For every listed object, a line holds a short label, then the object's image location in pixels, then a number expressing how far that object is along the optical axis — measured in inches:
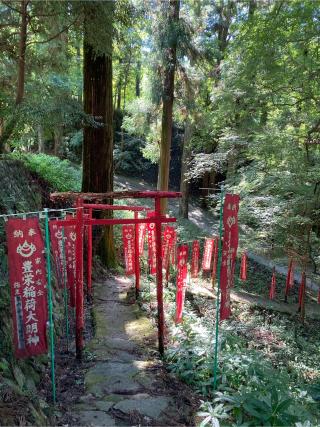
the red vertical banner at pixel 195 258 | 405.7
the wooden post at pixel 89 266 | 275.4
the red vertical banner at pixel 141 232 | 371.9
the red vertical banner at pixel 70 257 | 210.1
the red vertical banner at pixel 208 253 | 406.9
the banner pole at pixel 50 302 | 124.6
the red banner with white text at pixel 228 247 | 157.8
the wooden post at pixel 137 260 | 283.3
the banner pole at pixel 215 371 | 148.8
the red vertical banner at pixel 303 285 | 381.5
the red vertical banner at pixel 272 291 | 442.6
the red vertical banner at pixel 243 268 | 450.7
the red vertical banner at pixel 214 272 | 428.2
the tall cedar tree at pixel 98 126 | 319.9
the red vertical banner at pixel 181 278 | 224.8
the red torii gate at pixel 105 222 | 169.9
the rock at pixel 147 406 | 131.3
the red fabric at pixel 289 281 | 438.9
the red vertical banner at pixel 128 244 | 311.4
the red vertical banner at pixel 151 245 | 345.5
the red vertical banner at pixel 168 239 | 359.6
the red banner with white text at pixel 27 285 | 120.0
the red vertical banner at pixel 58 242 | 200.7
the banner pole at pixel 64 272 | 190.7
